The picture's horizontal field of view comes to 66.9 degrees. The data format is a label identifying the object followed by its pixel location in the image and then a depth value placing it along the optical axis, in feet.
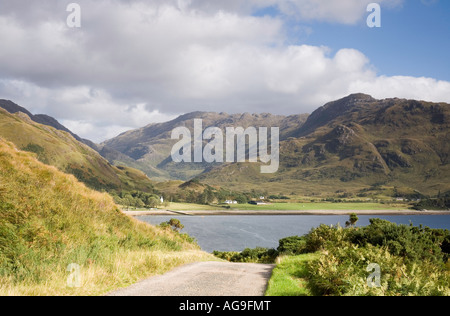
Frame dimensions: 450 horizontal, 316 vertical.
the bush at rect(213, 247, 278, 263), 178.45
